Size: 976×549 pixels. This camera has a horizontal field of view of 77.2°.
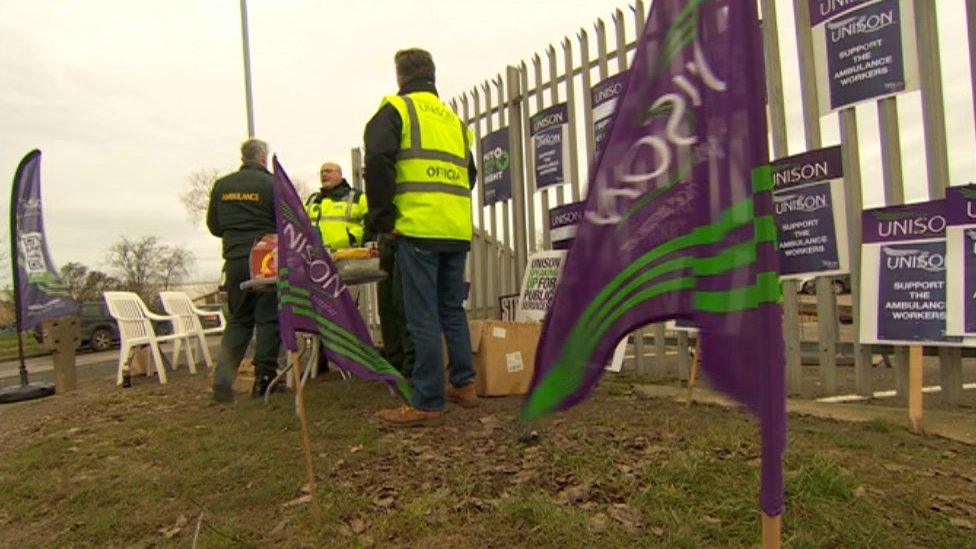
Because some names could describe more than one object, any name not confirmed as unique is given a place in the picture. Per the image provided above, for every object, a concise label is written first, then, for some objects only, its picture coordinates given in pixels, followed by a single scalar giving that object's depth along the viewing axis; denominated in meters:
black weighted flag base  6.78
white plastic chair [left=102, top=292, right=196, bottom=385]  6.95
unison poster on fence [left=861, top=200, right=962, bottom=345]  3.28
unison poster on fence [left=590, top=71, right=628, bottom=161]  4.93
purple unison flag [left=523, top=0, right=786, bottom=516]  1.21
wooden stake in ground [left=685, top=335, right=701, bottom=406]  3.71
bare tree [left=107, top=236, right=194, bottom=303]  41.59
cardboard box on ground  4.41
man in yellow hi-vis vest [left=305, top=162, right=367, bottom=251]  5.33
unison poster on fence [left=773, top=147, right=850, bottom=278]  3.69
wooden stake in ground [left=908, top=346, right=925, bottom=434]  3.12
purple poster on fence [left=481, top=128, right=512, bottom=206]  6.34
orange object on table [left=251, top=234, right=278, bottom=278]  4.45
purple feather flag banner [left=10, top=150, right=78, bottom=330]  7.22
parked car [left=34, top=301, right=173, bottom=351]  20.59
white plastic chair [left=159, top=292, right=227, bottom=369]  7.96
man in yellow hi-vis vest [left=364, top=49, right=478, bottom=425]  3.51
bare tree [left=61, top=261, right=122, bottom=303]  38.17
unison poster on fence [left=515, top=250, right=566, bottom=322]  5.20
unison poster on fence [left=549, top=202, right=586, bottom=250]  5.37
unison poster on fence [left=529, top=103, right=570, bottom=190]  5.53
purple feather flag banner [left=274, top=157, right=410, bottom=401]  2.46
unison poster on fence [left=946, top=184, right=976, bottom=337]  3.13
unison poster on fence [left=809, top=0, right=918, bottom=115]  3.51
